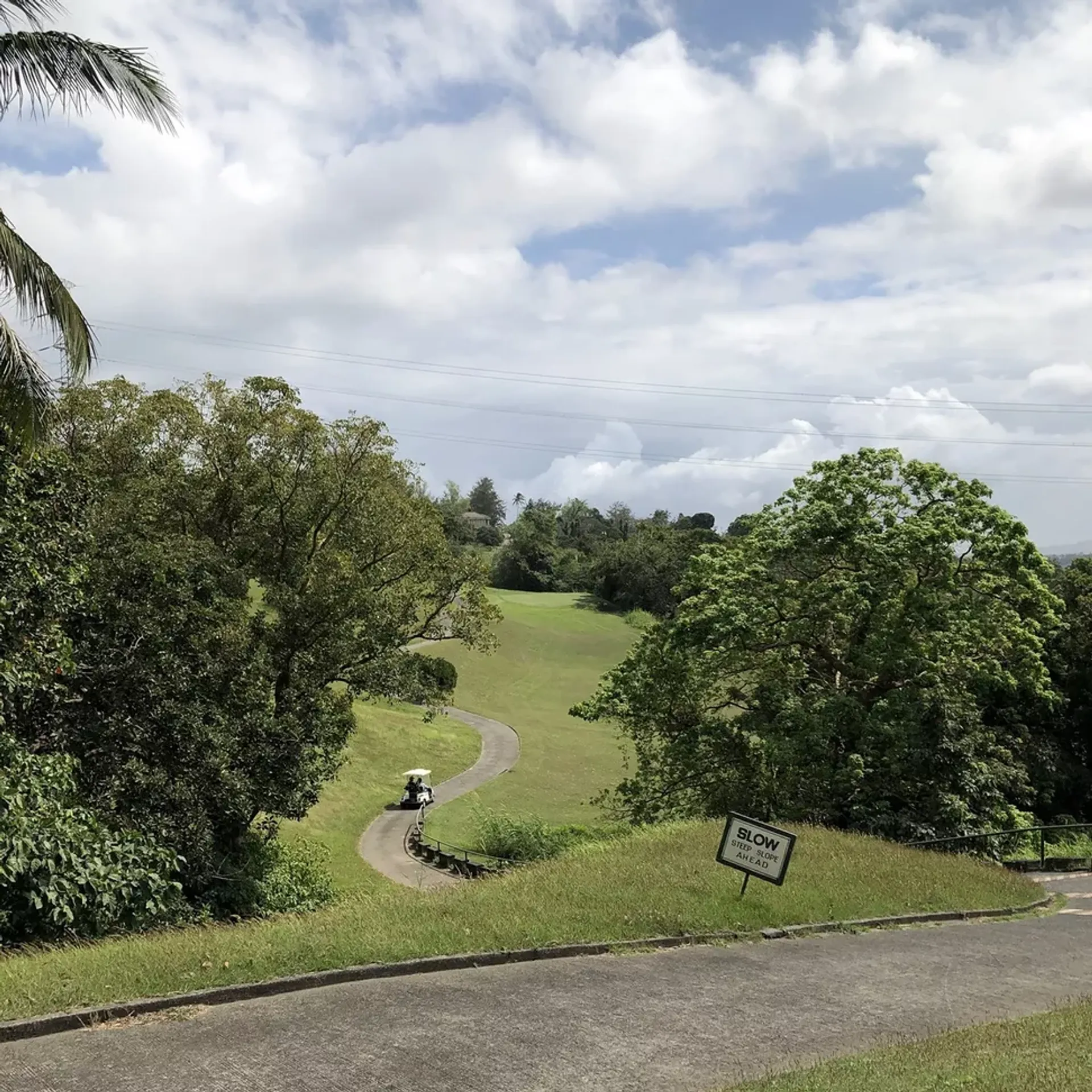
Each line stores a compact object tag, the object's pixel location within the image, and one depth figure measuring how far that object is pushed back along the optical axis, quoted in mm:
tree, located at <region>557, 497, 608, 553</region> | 159250
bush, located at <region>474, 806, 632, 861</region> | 29386
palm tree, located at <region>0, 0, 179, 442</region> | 10305
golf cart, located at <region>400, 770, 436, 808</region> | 39719
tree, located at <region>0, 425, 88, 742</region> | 12555
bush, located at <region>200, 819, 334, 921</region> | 19141
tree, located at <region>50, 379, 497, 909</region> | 17297
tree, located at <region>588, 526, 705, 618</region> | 97938
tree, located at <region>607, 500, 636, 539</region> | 162750
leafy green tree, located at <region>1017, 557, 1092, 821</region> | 33281
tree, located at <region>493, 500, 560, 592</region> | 121188
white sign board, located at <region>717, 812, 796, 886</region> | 11844
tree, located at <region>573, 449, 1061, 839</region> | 21656
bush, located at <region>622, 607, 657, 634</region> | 93438
